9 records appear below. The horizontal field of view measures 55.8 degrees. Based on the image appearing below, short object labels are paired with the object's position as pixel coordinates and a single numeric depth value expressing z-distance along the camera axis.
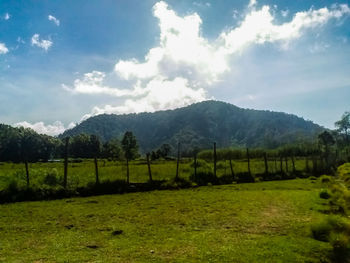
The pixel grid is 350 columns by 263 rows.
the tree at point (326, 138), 109.82
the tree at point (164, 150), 123.15
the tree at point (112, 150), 120.19
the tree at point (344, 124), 106.25
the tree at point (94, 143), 126.56
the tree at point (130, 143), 118.27
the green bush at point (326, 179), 16.08
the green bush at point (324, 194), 24.14
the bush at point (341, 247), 11.75
